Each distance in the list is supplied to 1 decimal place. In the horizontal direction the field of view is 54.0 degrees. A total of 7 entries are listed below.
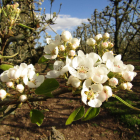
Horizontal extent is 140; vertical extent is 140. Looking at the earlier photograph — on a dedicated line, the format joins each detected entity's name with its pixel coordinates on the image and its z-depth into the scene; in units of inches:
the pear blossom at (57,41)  6.4
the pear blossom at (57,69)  5.1
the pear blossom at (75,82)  4.7
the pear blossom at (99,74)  4.6
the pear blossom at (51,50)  6.3
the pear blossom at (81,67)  4.7
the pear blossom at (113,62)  5.3
